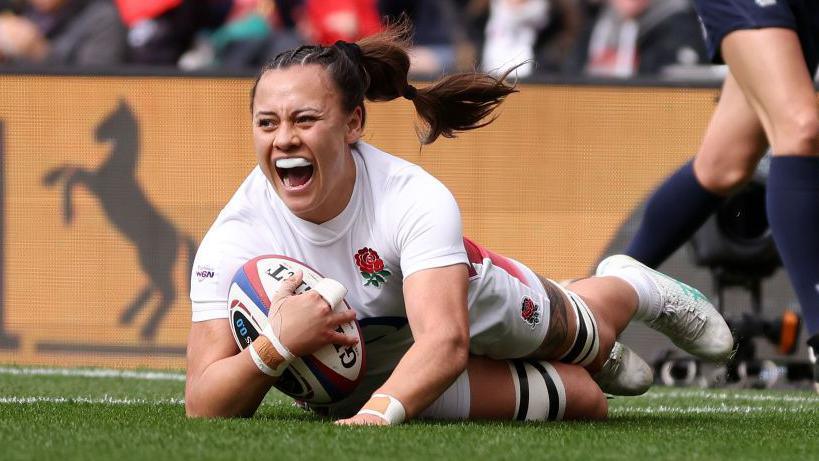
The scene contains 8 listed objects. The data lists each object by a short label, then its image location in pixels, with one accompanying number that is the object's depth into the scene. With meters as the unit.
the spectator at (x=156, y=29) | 18.42
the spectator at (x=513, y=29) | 19.14
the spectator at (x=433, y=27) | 18.86
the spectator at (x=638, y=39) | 17.17
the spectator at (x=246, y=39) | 18.95
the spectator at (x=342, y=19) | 18.70
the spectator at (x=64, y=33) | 18.08
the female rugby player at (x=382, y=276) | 7.23
